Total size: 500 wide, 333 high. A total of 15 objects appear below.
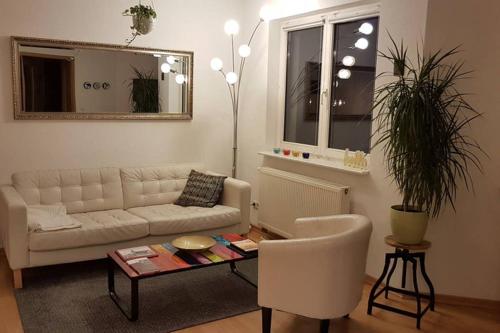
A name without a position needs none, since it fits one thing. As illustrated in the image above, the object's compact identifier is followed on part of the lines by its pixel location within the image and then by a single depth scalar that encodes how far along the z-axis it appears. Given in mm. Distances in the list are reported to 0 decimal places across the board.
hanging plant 4109
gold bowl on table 3380
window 4184
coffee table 3057
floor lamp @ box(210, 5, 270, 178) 4829
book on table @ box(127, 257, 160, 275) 3049
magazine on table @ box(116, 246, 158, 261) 3311
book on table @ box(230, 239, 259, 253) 3465
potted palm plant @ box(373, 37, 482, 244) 3111
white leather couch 3537
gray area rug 3076
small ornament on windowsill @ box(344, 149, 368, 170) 3986
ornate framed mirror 4270
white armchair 2676
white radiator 4023
